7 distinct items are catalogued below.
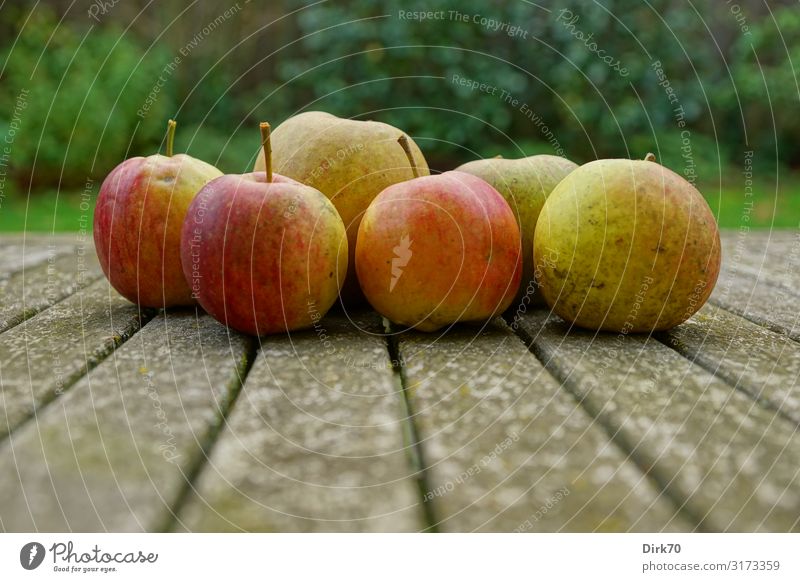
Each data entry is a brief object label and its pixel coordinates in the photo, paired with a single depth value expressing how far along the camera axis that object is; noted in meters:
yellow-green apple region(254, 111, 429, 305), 0.75
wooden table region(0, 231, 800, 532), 0.55
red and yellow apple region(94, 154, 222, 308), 0.73
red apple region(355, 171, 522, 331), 0.69
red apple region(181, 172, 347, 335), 0.69
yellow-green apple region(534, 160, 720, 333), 0.69
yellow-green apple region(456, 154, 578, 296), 0.75
